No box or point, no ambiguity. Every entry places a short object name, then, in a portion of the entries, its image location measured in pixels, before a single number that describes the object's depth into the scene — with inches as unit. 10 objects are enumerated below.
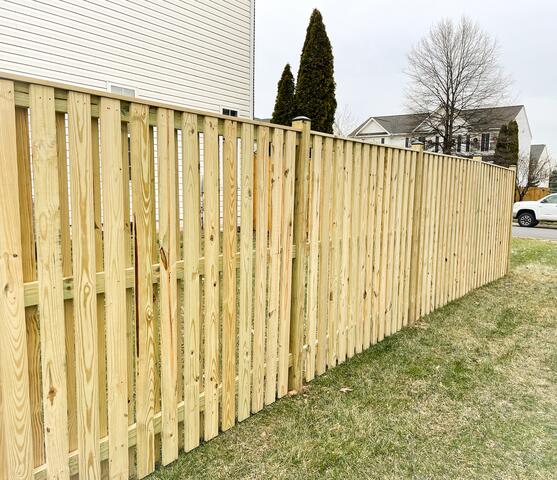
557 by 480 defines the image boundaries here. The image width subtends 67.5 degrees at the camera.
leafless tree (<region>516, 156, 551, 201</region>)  1069.6
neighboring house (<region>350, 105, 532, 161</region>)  978.8
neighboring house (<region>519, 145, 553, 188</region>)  1123.2
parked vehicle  728.3
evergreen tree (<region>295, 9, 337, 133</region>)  528.1
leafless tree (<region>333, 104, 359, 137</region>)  1180.7
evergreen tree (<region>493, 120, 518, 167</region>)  1089.4
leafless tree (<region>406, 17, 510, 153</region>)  919.7
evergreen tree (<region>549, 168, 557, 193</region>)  1279.3
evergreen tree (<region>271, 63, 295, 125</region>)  633.0
